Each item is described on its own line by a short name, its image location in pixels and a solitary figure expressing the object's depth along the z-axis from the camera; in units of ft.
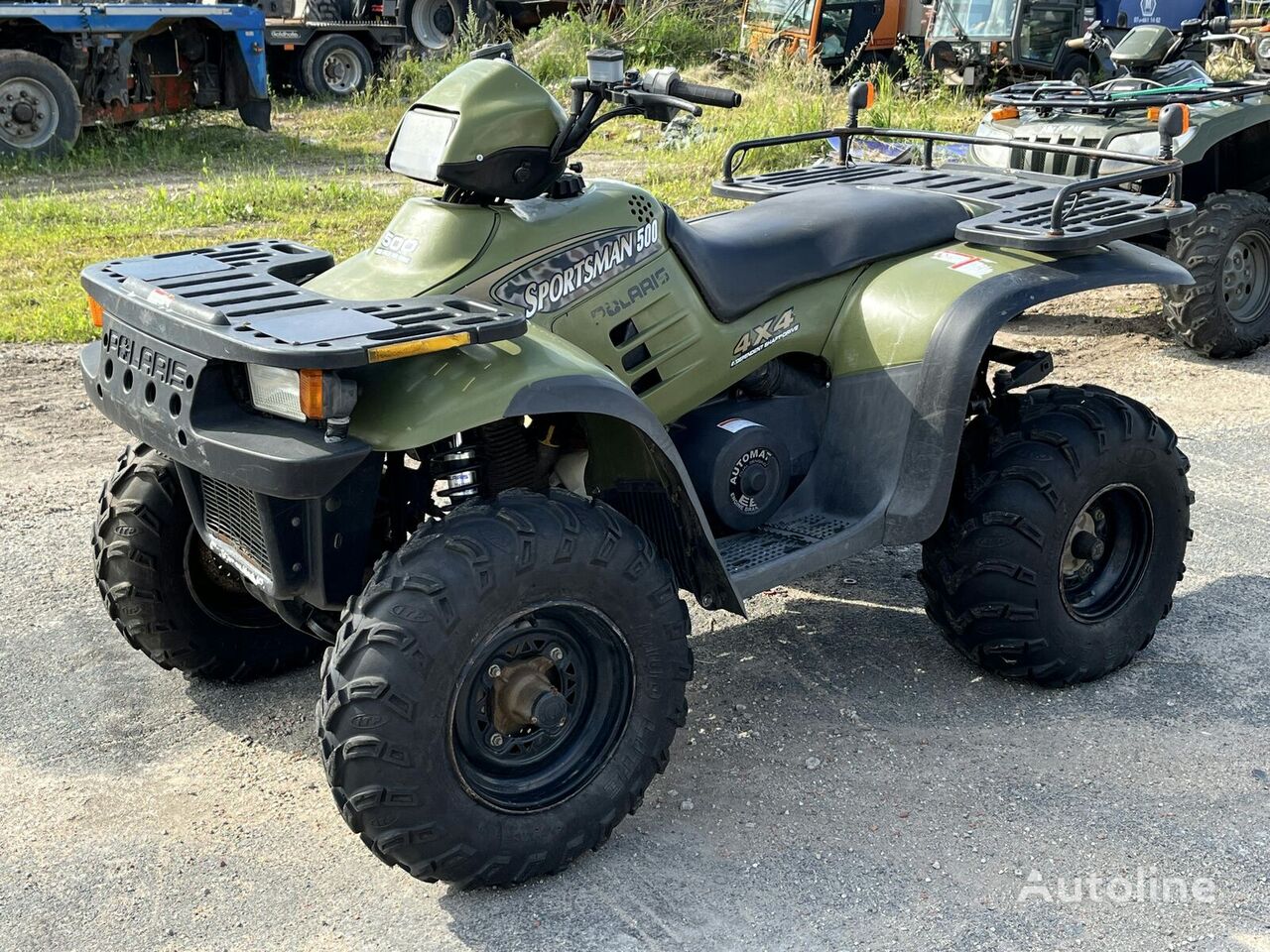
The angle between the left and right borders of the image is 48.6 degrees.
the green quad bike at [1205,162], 24.99
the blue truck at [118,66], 44.45
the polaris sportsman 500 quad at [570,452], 9.95
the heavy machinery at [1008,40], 56.03
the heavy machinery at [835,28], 66.28
